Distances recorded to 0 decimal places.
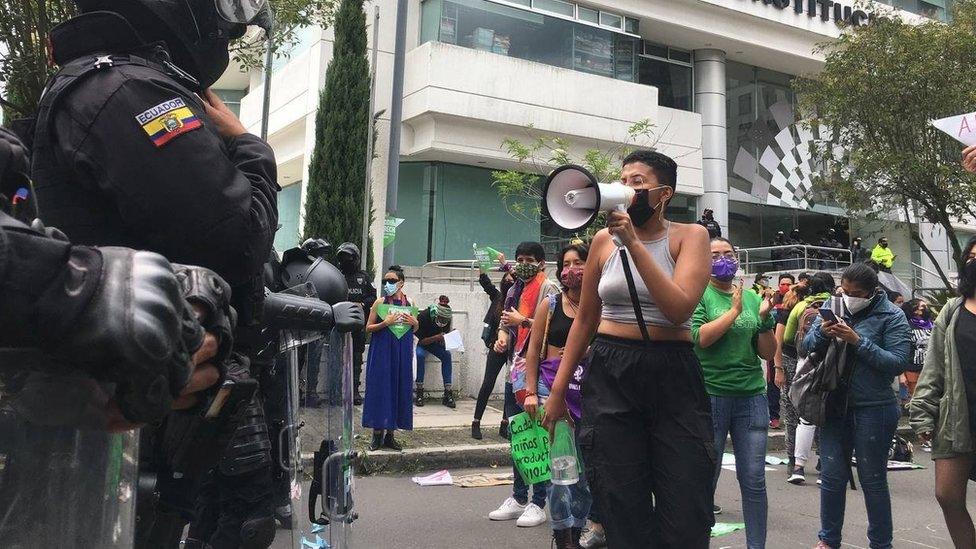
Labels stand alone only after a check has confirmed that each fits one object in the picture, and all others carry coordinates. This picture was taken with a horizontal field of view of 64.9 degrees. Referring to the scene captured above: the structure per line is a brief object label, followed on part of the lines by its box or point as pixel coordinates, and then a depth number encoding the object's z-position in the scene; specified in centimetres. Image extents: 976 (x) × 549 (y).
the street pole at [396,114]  1253
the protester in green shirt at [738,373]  425
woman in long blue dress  742
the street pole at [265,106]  1686
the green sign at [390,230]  1155
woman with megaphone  295
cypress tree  1529
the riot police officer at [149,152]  170
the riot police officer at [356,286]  652
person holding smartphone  429
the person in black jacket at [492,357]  772
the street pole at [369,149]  1233
